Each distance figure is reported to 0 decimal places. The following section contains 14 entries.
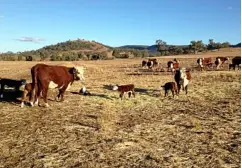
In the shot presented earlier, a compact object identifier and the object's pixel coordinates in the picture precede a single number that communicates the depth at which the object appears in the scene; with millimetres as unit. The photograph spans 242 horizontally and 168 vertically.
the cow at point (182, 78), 18766
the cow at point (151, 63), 37312
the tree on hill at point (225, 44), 110056
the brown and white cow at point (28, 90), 15007
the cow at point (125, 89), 16869
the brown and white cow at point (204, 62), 35531
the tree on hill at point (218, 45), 109606
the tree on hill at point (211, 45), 111250
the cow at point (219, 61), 35106
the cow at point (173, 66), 32581
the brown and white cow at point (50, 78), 14859
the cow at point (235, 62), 33016
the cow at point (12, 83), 16906
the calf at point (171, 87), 17266
